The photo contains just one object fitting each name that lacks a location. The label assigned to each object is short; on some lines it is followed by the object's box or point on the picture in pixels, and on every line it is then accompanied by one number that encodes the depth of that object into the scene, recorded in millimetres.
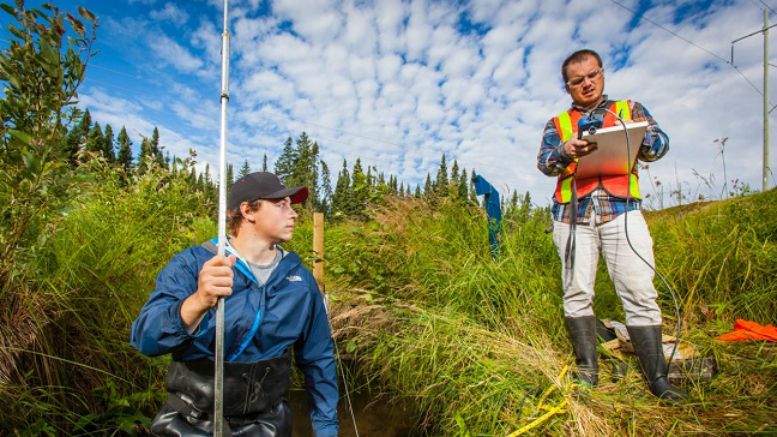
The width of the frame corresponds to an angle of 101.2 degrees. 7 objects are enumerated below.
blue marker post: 3326
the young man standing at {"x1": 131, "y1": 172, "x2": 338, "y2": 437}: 1425
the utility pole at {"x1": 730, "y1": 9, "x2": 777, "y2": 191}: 9109
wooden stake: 3918
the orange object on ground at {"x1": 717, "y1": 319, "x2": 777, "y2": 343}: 2193
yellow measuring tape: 1752
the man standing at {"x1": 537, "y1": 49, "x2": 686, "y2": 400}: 2092
